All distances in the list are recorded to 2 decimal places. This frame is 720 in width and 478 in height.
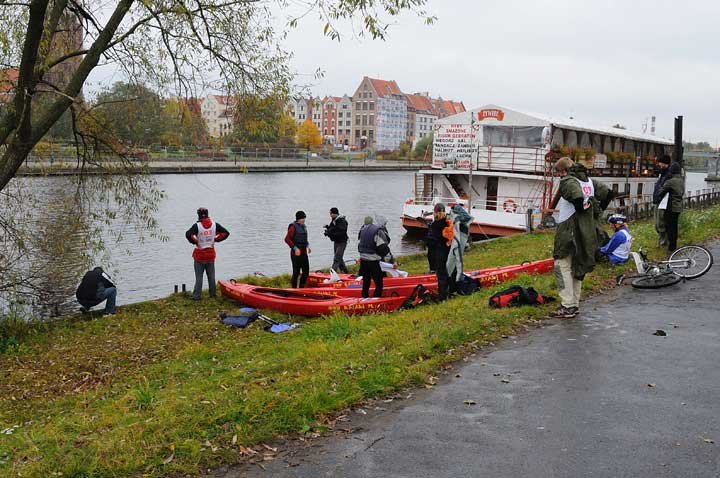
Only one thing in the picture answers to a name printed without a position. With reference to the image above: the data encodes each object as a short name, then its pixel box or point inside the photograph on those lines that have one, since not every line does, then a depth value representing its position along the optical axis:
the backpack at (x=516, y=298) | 9.86
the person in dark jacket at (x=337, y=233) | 16.66
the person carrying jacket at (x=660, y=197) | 13.61
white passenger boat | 29.92
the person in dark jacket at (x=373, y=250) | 12.07
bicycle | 11.38
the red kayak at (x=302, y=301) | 12.10
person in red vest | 14.17
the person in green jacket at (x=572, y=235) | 9.20
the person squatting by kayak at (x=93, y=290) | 13.29
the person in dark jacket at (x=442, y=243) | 11.61
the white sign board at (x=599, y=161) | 35.16
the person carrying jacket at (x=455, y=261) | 11.71
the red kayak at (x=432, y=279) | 12.80
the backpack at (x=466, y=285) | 12.07
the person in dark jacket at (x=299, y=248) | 14.62
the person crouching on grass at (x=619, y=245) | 13.09
